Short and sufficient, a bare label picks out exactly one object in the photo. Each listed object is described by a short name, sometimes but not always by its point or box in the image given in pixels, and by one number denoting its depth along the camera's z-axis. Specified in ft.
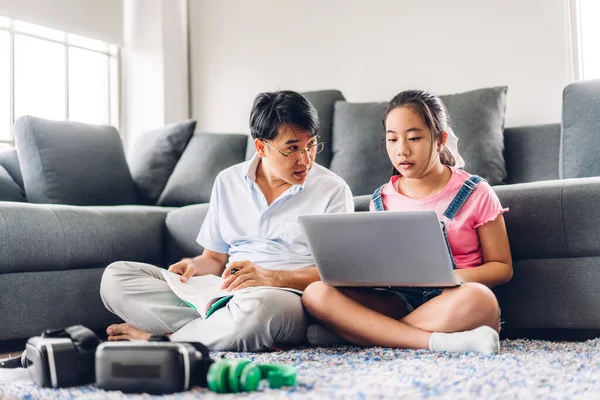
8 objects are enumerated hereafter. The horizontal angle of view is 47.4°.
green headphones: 3.87
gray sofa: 6.23
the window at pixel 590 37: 9.53
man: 6.08
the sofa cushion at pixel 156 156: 10.39
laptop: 4.78
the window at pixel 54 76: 11.18
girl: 5.19
